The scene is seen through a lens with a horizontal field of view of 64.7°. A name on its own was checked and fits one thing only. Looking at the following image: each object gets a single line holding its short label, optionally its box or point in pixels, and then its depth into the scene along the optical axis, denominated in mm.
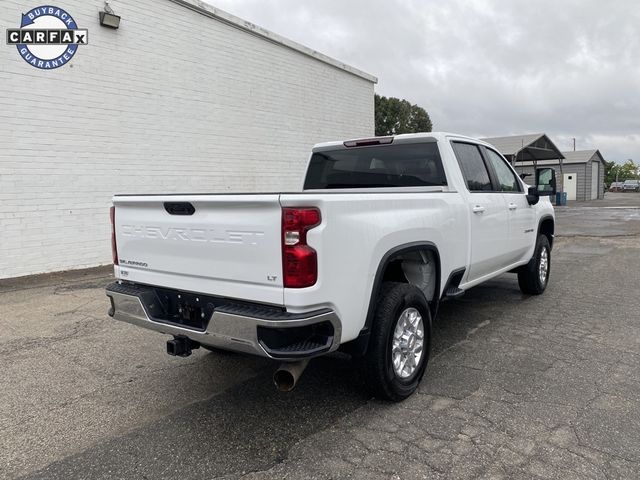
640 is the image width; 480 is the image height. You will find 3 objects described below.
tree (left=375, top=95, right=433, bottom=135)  41531
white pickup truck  2797
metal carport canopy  25859
